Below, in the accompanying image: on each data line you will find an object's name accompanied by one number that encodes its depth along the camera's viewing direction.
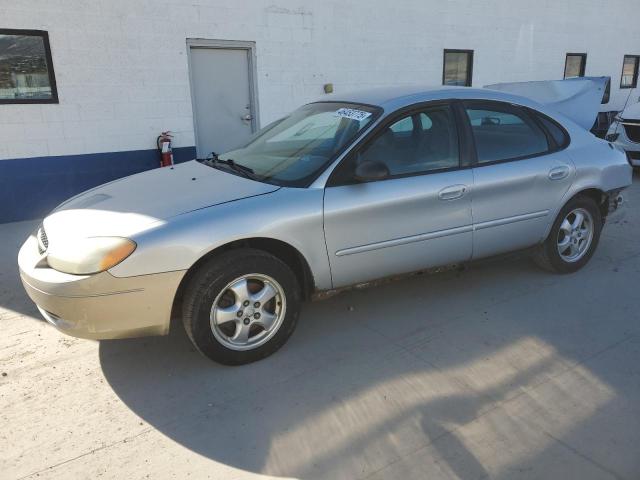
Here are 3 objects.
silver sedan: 2.83
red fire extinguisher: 7.32
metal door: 7.68
